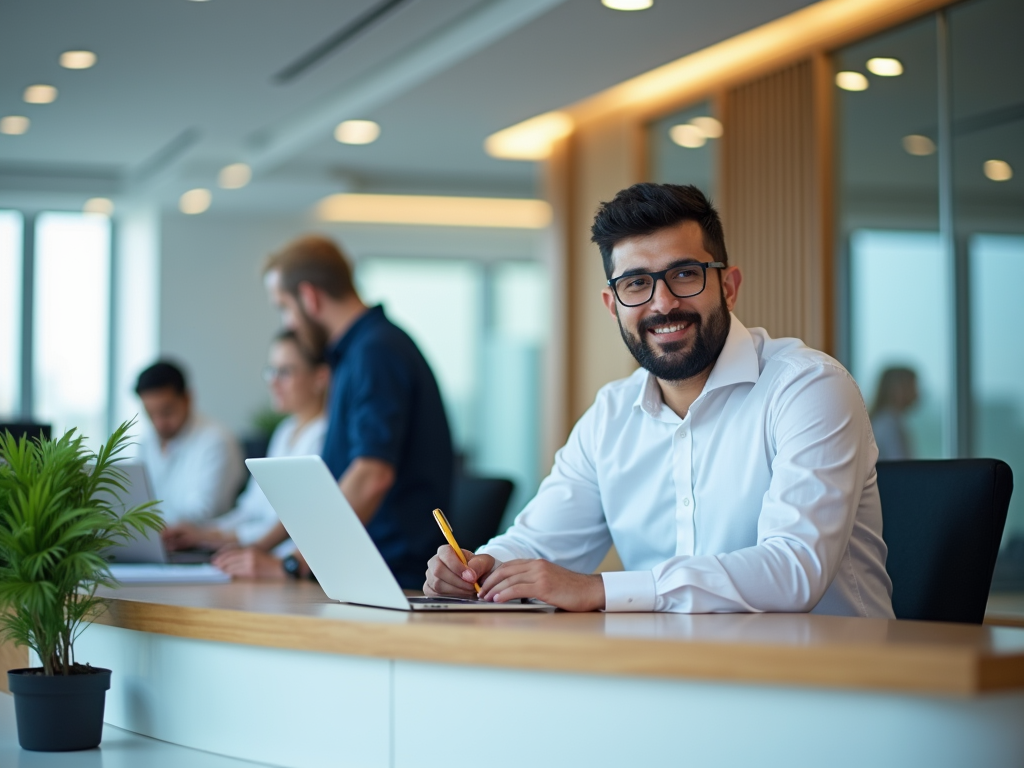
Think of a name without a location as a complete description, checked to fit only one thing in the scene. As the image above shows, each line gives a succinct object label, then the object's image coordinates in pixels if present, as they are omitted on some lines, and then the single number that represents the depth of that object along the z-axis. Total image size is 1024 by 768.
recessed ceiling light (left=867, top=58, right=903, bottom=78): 5.04
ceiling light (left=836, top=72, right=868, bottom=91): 5.21
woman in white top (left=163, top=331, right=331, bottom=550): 4.46
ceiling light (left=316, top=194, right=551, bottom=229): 10.32
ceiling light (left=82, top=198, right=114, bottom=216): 9.78
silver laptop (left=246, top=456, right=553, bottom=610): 1.72
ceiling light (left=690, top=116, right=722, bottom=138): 6.08
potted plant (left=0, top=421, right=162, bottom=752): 1.89
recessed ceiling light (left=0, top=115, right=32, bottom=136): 7.57
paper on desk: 2.69
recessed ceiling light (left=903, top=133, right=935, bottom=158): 4.90
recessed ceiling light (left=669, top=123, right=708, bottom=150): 6.25
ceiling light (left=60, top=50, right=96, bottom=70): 6.09
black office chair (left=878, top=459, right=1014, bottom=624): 2.21
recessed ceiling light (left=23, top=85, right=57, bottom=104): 6.80
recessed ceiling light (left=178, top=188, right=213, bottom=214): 9.24
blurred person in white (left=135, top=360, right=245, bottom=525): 5.41
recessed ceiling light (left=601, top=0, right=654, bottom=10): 5.05
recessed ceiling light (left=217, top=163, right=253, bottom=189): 8.71
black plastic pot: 1.90
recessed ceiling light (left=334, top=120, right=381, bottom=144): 7.55
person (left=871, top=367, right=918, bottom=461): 5.01
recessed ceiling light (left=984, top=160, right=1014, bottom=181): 4.56
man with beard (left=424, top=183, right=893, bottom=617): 1.91
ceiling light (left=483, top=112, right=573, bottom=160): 7.32
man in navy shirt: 3.10
